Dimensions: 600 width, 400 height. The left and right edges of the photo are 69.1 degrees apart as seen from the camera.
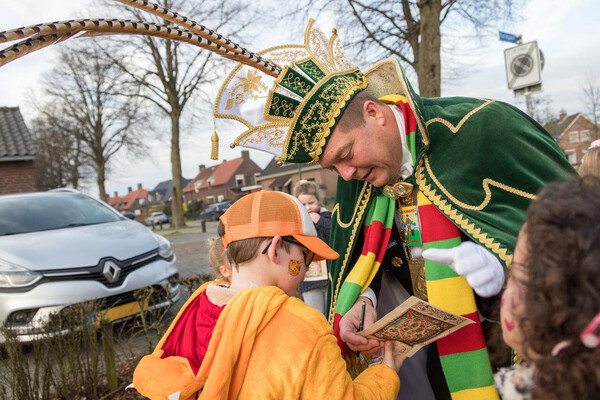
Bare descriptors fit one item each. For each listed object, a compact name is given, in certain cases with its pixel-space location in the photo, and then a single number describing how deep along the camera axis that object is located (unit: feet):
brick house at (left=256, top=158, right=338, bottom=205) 116.67
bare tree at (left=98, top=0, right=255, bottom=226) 63.98
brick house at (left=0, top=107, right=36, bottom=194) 45.09
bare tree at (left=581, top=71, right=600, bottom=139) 71.08
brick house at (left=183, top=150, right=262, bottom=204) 197.98
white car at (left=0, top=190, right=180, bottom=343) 13.15
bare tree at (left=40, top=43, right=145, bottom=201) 83.97
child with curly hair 2.78
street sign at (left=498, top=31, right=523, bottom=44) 21.75
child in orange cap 4.48
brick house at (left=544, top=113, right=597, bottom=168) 135.29
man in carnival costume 5.91
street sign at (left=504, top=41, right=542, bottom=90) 18.74
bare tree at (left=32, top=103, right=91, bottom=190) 94.91
